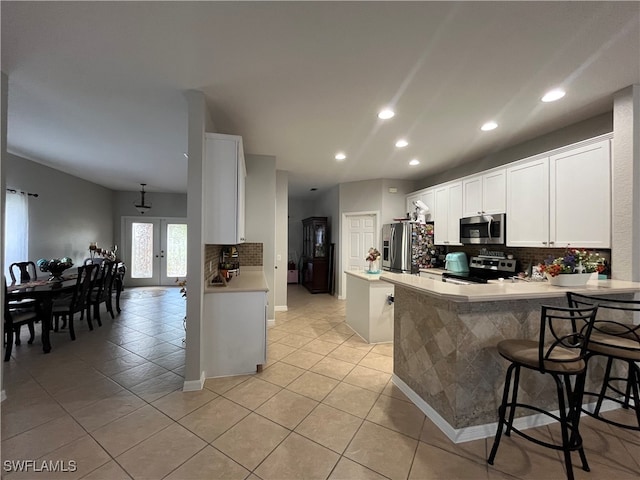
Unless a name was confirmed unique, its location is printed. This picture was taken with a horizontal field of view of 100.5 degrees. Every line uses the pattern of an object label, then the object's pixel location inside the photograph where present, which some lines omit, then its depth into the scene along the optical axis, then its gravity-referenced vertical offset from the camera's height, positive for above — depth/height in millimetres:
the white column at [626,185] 2314 +490
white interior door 6102 +5
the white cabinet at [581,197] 2529 +444
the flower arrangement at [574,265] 2082 -196
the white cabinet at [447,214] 4441 +454
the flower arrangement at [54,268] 3998 -452
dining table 3039 -657
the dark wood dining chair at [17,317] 2979 -931
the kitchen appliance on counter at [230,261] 3706 -351
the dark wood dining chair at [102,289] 4180 -853
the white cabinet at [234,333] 2643 -951
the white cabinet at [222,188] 2621 +510
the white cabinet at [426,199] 5043 +807
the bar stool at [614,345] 1752 -705
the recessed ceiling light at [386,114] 2767 +1343
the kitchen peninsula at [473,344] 1849 -764
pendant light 7480 +808
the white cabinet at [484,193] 3672 +693
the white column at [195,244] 2430 -50
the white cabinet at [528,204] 3100 +450
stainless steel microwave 3656 +152
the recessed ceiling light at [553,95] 2404 +1346
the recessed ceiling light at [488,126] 3097 +1351
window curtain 4258 +157
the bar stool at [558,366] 1513 -743
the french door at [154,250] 7643 -340
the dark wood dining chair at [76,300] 3588 -879
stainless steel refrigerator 4996 -145
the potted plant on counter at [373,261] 3873 -319
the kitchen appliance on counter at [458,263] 4406 -388
